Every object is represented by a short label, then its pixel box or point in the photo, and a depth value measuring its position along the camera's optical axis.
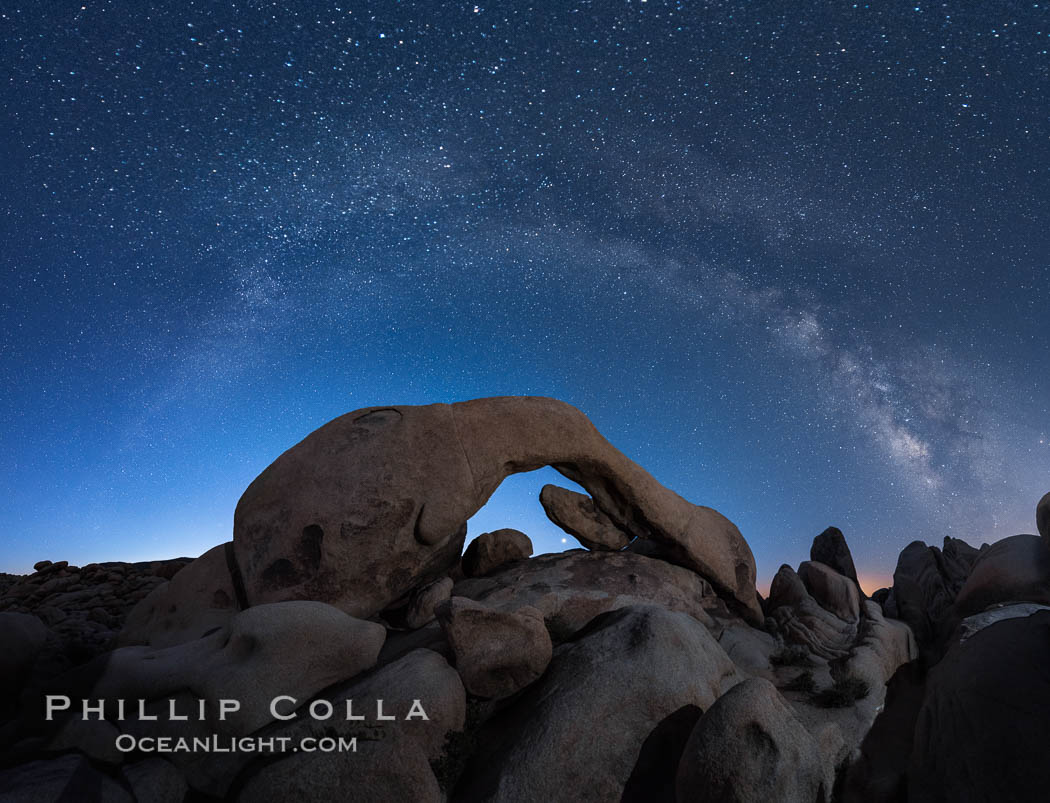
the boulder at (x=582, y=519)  13.81
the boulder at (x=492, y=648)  7.95
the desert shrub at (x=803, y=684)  9.96
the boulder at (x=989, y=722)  5.09
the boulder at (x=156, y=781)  6.66
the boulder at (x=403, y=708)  6.94
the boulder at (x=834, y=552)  17.16
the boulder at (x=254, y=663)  7.50
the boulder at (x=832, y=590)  13.80
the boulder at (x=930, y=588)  13.86
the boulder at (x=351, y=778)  6.38
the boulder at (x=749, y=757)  6.23
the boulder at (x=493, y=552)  13.84
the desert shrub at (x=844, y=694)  9.42
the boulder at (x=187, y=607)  11.00
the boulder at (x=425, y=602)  10.91
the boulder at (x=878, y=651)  10.25
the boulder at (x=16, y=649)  8.49
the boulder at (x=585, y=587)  11.30
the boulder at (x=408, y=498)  10.84
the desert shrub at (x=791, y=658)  11.23
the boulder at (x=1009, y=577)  12.10
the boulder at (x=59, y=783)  5.87
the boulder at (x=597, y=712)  6.70
